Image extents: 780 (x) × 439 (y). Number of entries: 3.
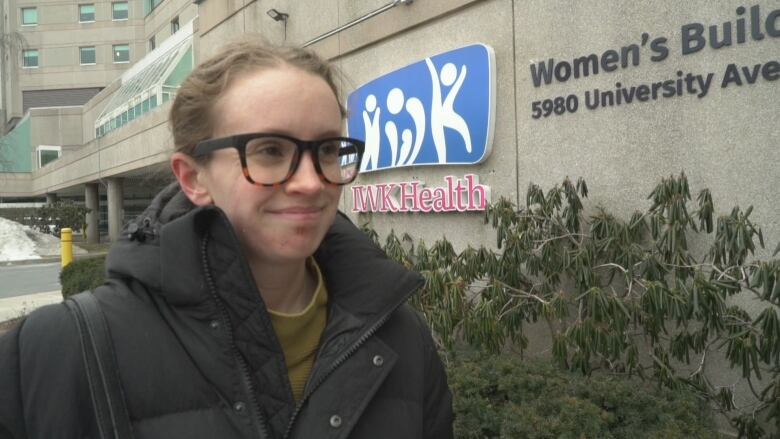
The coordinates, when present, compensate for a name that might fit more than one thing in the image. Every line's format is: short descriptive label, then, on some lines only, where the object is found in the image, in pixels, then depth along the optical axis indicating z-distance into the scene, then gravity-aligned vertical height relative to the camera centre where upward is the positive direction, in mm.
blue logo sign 5734 +964
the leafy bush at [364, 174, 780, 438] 3438 -601
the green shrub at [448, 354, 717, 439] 2812 -1063
